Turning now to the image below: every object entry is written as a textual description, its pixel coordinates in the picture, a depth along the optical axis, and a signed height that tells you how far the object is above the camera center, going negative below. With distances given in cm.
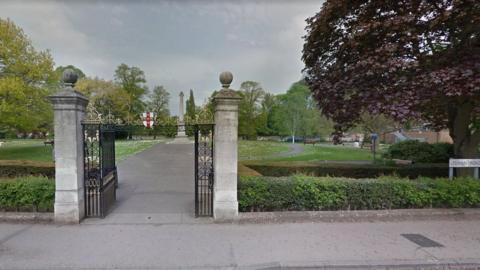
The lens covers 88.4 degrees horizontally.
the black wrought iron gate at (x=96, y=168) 583 -96
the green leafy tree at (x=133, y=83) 6035 +1173
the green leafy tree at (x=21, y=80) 1497 +325
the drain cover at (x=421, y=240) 455 -209
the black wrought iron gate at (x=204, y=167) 584 -90
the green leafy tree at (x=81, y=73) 5973 +1404
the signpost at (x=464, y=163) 674 -89
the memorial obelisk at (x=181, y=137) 3644 -108
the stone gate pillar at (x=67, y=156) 541 -60
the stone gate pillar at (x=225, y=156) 559 -61
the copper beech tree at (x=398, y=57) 570 +189
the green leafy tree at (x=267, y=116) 6094 +344
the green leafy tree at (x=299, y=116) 5072 +295
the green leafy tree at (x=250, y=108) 5719 +519
